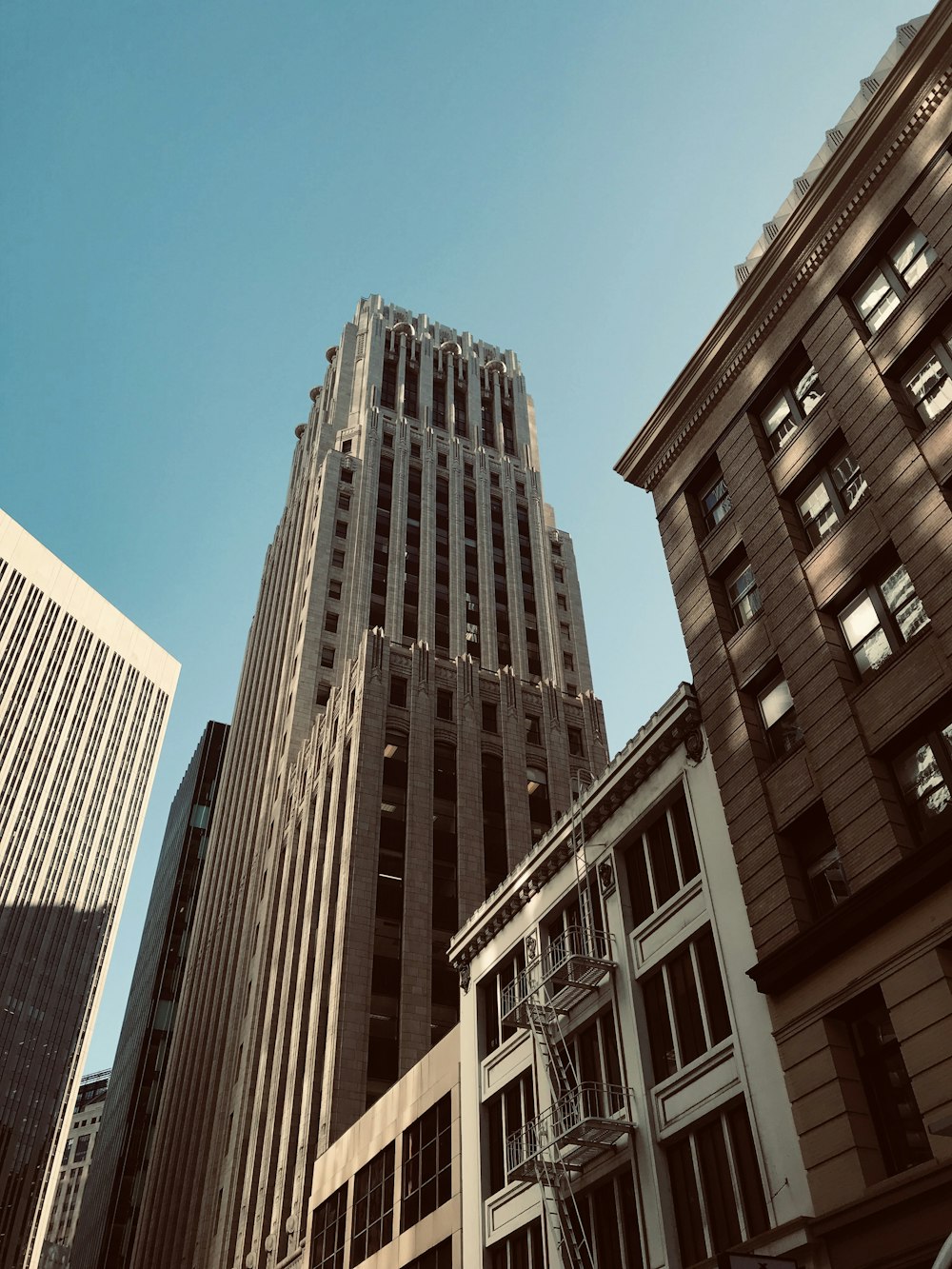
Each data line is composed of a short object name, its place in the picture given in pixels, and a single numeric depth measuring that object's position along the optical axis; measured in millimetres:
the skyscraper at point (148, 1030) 110688
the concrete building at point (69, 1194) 171625
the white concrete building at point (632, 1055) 23641
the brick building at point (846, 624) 20297
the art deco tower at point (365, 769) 56719
